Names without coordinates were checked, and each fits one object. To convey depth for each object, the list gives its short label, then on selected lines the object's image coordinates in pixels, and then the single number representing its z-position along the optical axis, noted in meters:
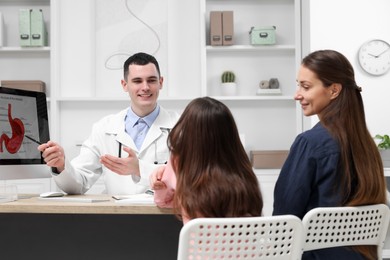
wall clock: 3.94
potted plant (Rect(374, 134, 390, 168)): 3.68
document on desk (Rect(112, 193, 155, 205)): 1.71
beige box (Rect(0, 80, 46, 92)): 3.98
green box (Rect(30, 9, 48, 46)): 4.02
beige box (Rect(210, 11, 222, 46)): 4.02
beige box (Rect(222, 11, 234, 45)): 4.02
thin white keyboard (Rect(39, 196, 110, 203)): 1.76
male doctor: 2.52
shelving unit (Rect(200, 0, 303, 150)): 4.23
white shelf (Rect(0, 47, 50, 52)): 4.05
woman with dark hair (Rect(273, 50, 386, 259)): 1.54
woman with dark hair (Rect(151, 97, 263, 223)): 1.37
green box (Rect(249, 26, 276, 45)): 4.06
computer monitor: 1.94
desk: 1.97
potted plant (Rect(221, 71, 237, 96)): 4.10
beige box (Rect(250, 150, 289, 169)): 3.96
